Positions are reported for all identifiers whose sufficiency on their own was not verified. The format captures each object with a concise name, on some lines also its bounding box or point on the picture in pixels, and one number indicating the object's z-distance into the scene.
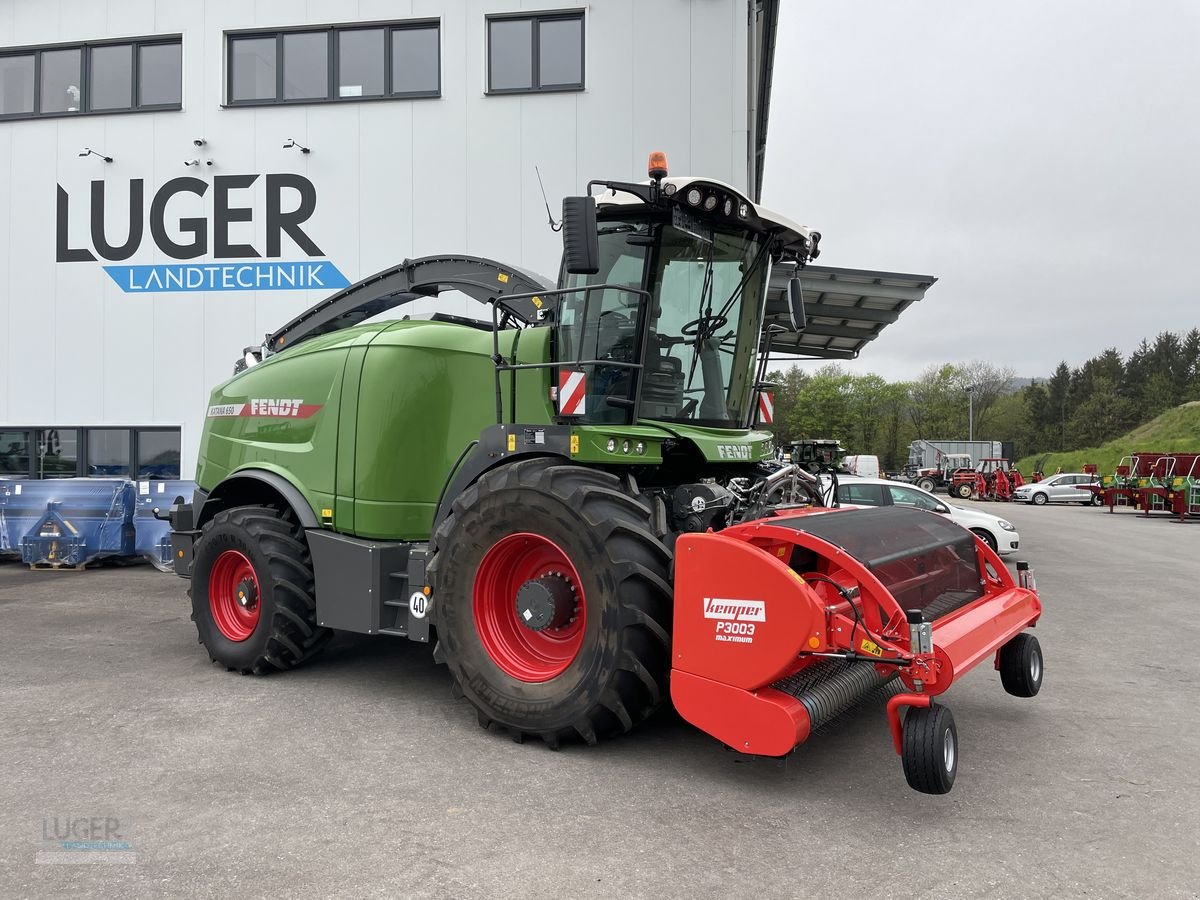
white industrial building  12.77
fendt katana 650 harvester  4.04
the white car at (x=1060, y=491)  36.72
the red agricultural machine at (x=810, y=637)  3.78
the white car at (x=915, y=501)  13.21
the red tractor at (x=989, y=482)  38.72
